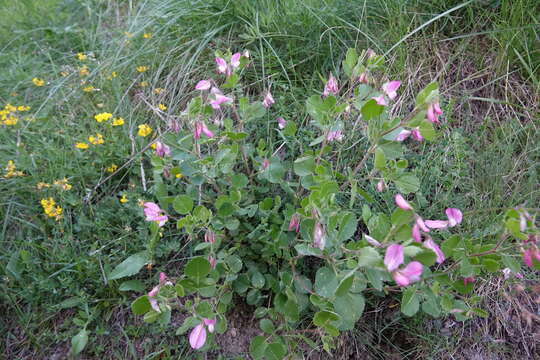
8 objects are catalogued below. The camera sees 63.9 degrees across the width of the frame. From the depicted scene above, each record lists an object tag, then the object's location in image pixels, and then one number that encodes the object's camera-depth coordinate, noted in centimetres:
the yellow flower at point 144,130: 49
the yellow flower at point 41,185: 45
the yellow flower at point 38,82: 60
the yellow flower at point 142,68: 59
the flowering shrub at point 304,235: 26
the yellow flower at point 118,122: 51
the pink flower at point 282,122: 43
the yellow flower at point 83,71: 60
